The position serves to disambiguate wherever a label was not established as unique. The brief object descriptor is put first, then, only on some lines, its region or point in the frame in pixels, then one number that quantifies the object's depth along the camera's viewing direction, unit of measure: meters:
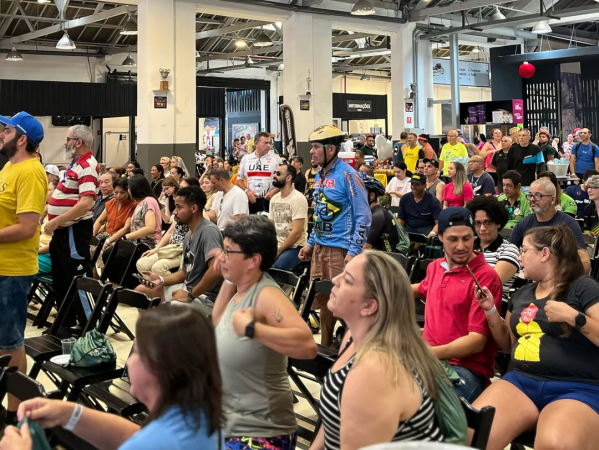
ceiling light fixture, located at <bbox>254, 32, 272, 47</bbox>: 17.00
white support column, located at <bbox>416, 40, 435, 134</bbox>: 17.39
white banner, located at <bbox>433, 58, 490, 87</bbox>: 23.59
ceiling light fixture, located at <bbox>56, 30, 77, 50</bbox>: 15.80
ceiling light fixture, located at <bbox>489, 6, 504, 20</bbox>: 16.52
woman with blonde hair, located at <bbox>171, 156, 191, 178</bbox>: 10.35
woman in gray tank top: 2.47
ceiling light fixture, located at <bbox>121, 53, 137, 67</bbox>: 20.47
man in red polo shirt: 3.00
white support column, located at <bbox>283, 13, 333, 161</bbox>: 14.81
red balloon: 18.31
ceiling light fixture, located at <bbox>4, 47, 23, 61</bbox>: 18.86
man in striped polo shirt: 5.09
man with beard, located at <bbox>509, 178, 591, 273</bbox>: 4.61
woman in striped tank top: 1.83
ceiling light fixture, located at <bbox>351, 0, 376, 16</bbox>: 13.05
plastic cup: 3.70
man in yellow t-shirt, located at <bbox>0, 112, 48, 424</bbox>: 3.68
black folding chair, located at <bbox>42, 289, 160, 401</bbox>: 3.33
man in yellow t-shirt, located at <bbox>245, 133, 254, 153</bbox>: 16.22
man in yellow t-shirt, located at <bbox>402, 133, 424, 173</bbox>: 13.85
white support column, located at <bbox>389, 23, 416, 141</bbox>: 16.89
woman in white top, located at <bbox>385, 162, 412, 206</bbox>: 9.39
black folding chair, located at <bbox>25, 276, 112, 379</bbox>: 3.89
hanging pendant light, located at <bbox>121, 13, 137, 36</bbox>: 15.47
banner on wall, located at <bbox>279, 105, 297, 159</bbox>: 14.58
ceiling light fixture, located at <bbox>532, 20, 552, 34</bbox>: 15.93
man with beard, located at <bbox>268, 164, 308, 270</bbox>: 6.11
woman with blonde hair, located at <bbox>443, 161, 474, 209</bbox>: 8.02
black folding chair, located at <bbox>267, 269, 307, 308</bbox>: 4.30
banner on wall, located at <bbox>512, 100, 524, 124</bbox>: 19.27
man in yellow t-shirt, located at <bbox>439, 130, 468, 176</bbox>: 12.67
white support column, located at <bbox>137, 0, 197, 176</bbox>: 12.48
